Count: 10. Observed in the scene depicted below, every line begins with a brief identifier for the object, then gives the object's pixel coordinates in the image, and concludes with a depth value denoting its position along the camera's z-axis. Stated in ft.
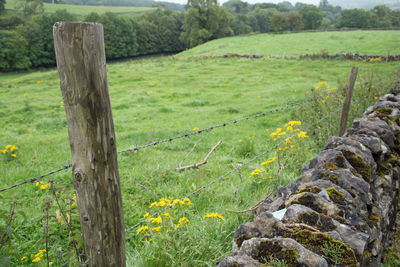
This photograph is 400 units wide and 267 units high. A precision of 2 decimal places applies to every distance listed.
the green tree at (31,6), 190.31
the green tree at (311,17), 240.73
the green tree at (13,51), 134.92
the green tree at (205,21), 194.08
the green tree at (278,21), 228.02
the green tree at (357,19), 226.17
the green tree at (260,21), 280.31
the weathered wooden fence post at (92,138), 4.57
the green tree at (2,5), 190.78
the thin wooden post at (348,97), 17.65
